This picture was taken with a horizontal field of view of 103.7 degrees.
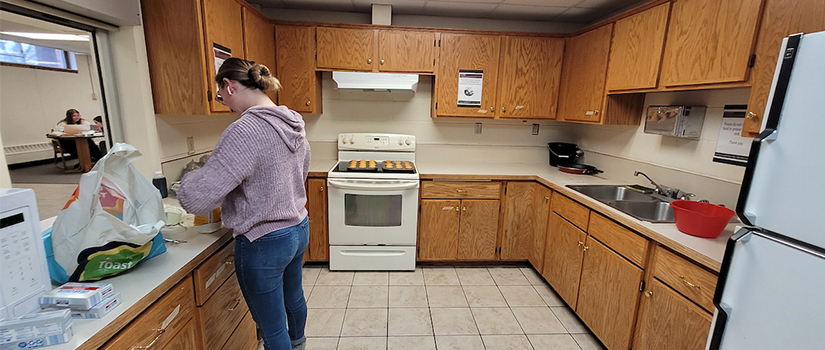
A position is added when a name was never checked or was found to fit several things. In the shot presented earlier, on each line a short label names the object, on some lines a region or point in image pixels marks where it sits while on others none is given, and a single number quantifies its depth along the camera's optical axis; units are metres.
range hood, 2.68
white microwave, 0.77
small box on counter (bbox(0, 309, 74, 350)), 0.72
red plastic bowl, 1.38
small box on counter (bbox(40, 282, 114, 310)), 0.83
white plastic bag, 0.93
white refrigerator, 0.80
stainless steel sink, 1.99
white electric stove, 2.59
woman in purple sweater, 1.11
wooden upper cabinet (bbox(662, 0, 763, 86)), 1.48
